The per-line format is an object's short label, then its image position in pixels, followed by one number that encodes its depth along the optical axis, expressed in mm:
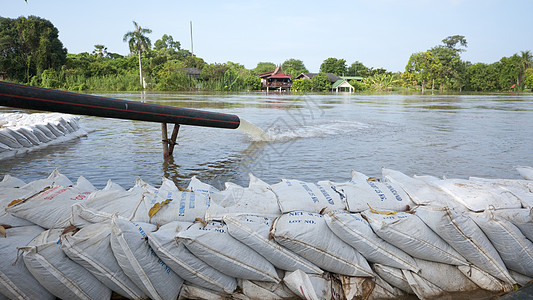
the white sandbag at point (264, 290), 2129
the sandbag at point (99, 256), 1928
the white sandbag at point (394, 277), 2240
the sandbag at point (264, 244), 2121
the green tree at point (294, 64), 85375
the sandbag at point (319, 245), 2129
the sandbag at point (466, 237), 2203
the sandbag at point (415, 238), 2230
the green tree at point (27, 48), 39031
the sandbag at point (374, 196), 2661
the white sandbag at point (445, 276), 2277
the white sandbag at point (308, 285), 2023
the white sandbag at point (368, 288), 2174
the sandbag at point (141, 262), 1934
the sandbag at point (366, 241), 2197
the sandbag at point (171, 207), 2336
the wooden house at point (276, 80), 53212
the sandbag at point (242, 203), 2389
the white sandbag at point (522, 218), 2361
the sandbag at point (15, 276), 1844
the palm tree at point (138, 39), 47250
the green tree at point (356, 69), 69100
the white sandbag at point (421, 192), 2701
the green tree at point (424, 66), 52625
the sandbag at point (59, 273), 1884
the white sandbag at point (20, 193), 2254
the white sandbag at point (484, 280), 2291
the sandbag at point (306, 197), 2492
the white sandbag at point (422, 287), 2195
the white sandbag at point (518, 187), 2643
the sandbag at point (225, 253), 2025
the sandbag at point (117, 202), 2289
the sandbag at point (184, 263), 2006
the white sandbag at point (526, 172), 3578
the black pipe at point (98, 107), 3357
